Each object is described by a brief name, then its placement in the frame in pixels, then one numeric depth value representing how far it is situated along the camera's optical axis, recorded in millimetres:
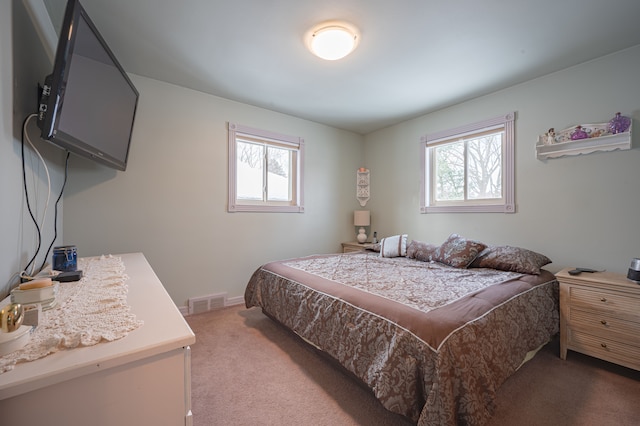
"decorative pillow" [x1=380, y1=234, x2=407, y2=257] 3254
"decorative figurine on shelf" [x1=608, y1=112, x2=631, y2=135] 2207
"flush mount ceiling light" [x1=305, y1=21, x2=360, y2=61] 1992
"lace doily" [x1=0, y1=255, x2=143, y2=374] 684
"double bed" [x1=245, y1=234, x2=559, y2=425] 1205
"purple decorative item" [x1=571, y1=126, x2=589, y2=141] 2414
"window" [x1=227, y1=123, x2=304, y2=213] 3363
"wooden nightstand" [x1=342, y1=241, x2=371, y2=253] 3983
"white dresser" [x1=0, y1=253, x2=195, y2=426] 586
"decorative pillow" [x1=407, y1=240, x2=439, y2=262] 2994
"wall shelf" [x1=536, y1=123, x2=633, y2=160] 2236
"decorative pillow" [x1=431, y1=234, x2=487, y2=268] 2613
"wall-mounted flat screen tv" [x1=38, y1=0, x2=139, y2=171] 1209
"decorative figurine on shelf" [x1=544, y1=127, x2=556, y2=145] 2609
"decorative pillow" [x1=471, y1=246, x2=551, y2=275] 2321
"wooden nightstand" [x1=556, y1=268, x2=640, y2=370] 1823
